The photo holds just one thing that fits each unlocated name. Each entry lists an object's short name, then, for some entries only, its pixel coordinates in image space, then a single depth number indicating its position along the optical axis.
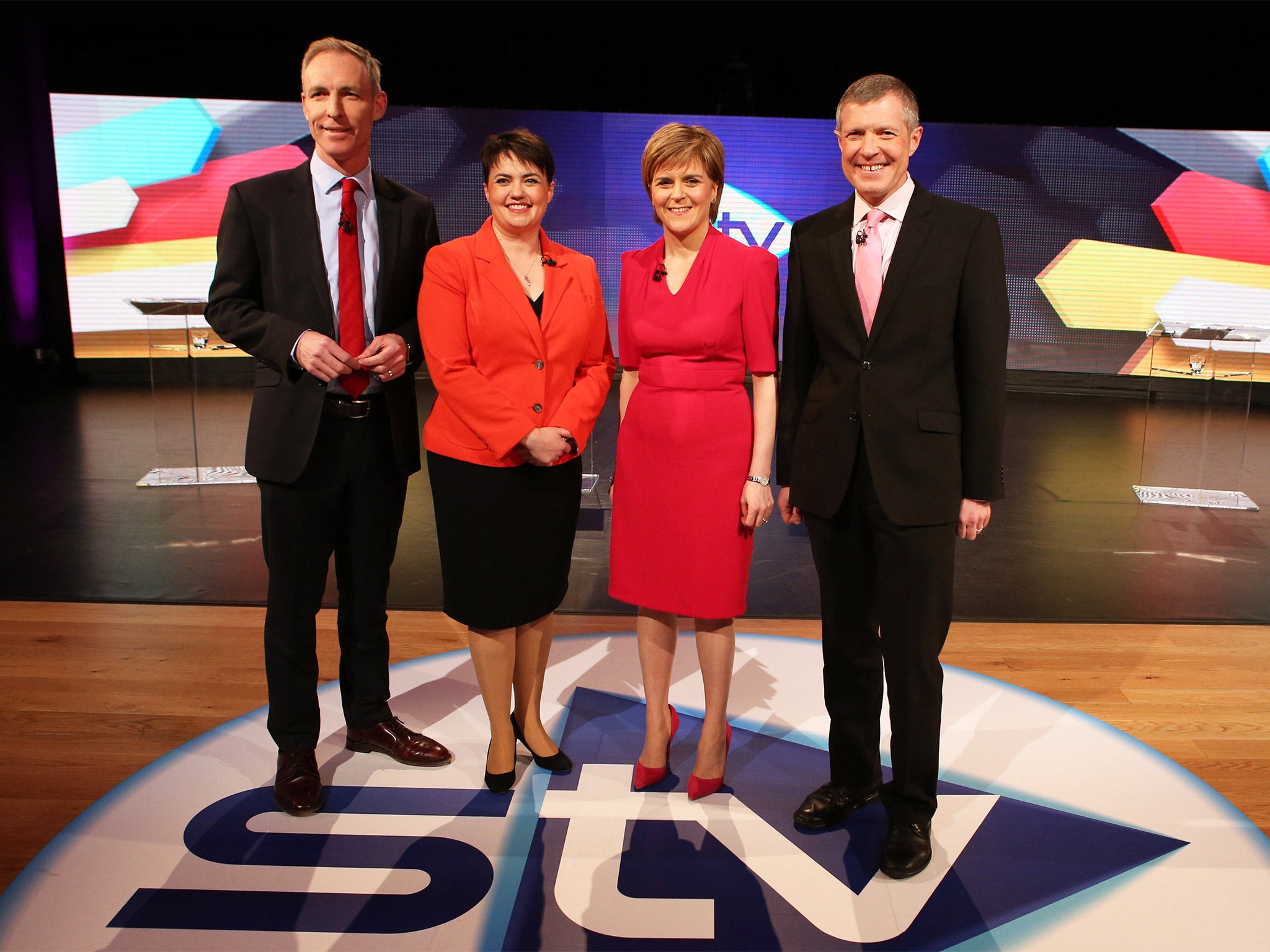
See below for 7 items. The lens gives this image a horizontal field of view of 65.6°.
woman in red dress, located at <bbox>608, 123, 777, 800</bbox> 2.38
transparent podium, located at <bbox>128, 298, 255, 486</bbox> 6.34
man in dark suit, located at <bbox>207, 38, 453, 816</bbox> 2.42
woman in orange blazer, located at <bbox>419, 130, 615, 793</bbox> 2.39
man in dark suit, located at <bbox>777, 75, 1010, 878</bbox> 2.14
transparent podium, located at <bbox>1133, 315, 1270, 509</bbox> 6.19
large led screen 9.28
